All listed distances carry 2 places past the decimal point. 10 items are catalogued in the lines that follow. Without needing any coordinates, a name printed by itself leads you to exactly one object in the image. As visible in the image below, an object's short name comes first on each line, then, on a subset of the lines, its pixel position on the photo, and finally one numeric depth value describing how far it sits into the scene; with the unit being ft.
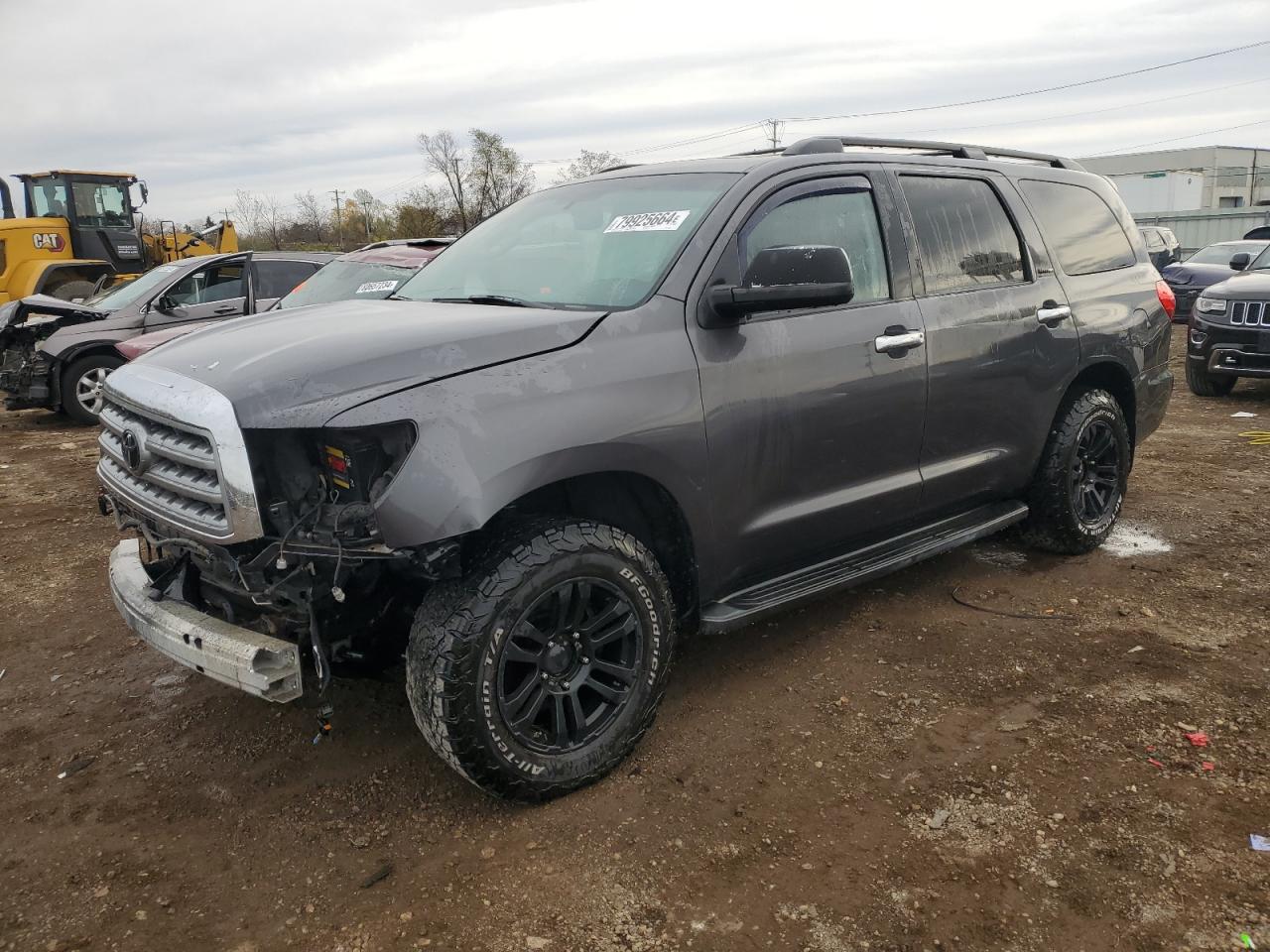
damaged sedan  32.01
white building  170.50
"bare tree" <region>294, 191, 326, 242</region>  255.95
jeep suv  28.68
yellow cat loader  50.75
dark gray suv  8.38
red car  24.89
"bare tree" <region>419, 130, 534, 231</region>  201.87
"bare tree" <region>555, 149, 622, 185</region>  202.21
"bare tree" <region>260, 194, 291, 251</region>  221.78
